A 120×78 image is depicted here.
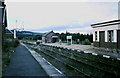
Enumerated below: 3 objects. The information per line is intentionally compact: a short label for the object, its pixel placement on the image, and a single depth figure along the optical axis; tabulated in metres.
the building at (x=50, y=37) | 71.04
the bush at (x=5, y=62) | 9.90
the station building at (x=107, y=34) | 21.28
